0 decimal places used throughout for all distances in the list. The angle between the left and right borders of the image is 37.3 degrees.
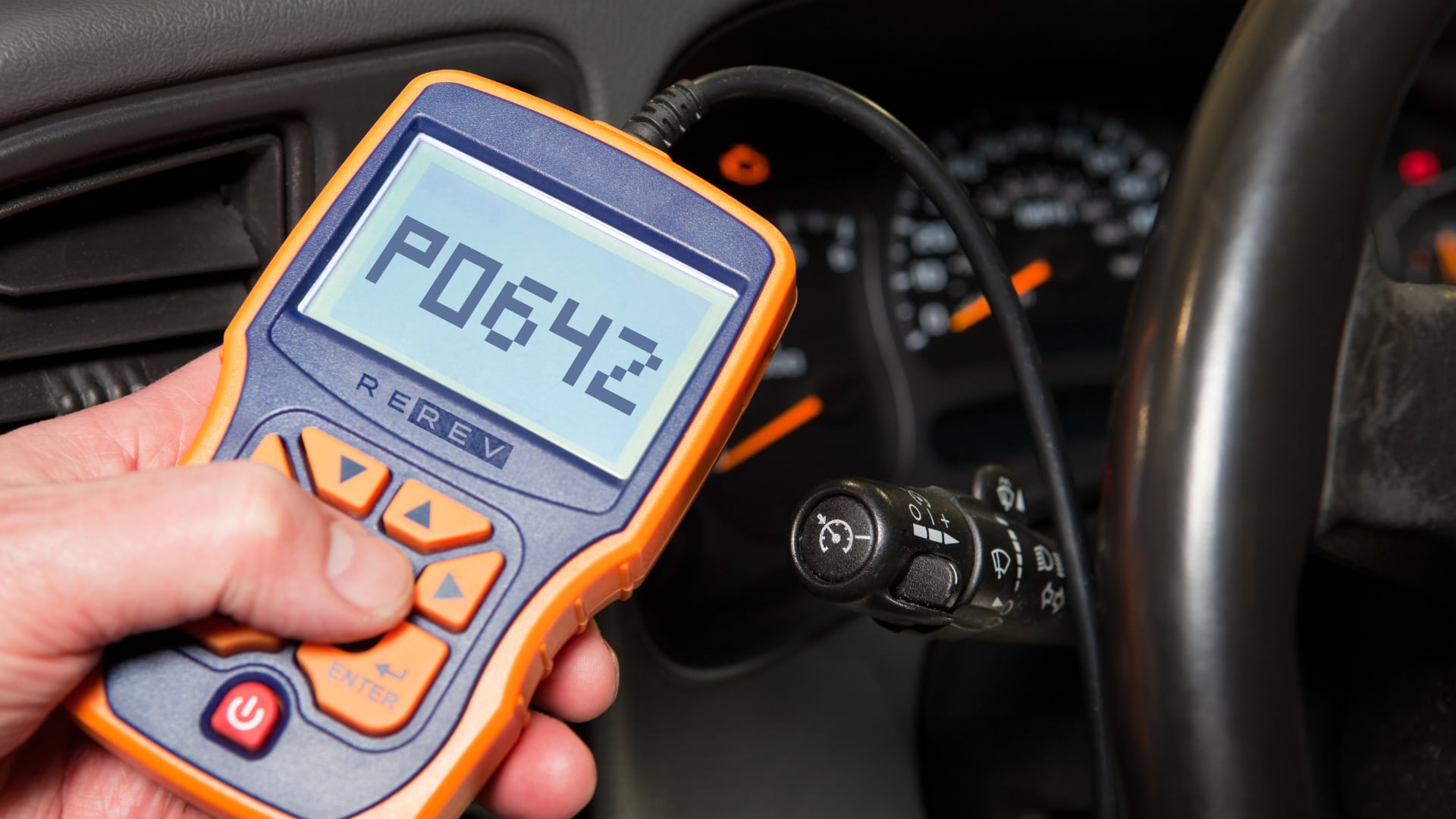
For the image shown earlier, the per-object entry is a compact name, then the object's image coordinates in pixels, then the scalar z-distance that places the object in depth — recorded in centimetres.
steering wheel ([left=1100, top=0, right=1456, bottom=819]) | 27
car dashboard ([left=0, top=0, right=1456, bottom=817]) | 35
